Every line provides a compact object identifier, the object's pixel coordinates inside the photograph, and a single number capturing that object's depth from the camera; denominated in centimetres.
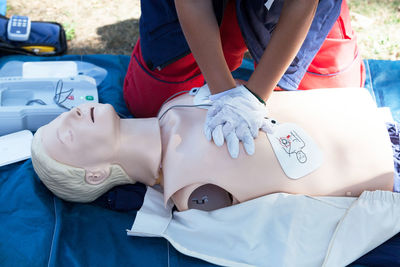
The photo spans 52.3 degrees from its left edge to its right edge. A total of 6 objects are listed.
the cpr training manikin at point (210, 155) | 154
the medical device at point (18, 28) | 256
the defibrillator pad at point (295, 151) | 154
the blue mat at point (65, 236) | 155
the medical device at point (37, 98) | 201
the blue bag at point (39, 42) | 253
